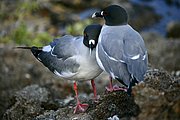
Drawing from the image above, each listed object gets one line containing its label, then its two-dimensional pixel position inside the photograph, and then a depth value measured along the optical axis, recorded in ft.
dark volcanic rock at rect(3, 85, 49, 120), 39.27
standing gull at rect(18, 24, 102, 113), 33.50
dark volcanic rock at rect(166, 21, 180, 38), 97.06
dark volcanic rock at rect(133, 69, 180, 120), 24.13
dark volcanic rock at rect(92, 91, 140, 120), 30.68
